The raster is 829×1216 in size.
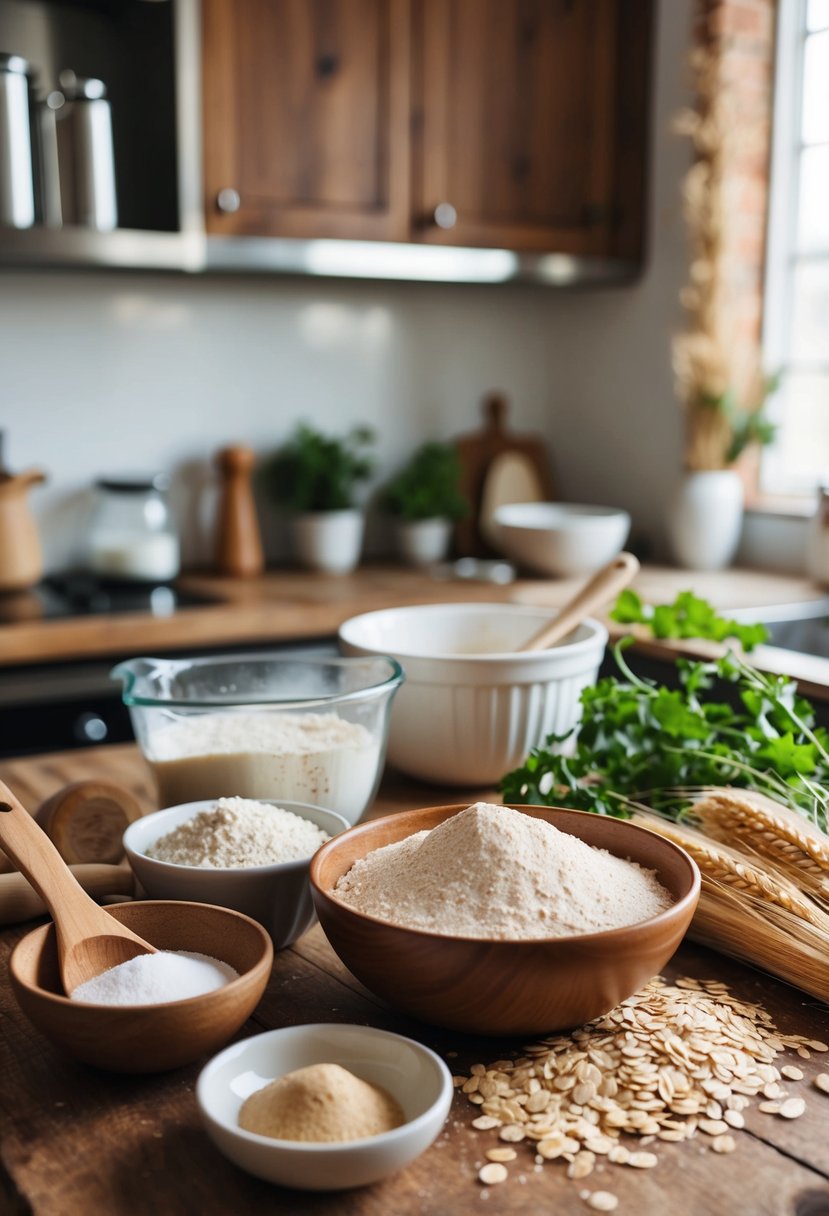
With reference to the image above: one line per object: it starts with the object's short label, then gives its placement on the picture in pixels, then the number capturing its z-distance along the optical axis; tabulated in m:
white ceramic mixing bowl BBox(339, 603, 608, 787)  1.15
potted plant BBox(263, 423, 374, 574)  2.89
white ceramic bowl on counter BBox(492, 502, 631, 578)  2.71
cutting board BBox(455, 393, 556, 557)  3.23
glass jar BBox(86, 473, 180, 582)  2.62
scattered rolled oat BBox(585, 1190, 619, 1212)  0.58
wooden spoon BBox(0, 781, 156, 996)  0.73
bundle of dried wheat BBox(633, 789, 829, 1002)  0.81
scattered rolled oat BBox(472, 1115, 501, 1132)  0.65
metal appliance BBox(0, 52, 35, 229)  2.22
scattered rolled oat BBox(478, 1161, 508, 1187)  0.60
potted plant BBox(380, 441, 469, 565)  3.04
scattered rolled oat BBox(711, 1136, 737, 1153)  0.63
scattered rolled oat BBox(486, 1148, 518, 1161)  0.62
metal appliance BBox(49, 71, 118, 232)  2.31
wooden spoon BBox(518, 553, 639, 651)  1.27
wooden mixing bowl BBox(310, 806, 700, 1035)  0.67
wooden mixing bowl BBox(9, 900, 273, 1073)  0.65
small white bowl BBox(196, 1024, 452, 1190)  0.57
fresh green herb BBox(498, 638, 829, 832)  1.00
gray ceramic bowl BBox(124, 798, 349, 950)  0.82
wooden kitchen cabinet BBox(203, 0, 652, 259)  2.46
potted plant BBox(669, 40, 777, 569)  2.71
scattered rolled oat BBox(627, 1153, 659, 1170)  0.61
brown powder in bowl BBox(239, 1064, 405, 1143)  0.58
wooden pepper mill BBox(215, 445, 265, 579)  2.86
